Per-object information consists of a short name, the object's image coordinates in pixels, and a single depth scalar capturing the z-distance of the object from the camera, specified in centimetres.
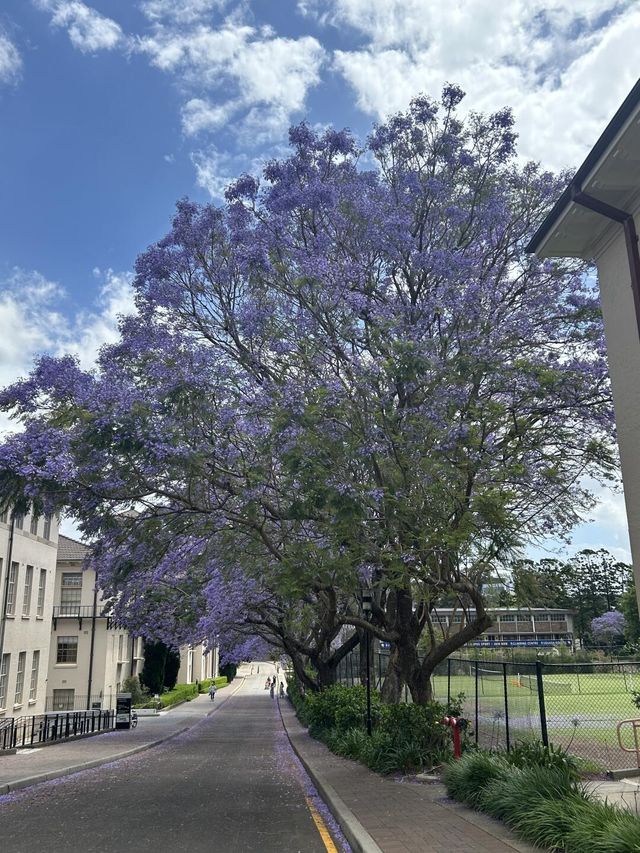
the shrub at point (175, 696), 4668
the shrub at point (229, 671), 10368
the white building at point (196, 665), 6994
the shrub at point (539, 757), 876
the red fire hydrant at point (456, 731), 1157
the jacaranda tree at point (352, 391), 1102
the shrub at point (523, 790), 780
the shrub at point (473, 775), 910
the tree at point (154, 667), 5297
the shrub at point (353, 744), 1510
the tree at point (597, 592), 8531
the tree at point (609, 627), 6714
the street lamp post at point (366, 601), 1450
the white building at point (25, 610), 2725
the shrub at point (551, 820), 675
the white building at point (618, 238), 712
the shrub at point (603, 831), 579
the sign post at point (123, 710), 3166
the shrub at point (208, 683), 7400
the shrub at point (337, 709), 1877
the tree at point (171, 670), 5676
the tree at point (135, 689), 4681
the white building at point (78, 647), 4222
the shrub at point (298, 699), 3117
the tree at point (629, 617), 6012
